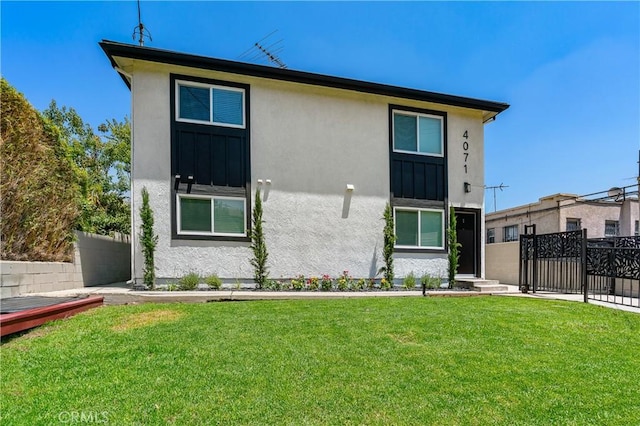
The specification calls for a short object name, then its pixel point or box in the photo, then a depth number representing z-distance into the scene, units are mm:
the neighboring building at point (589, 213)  16297
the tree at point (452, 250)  10539
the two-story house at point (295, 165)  8609
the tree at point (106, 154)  16130
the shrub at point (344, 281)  9367
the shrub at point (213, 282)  8625
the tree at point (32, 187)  6871
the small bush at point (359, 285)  9594
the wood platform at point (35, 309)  4386
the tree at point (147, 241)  8250
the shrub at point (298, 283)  9078
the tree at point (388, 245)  10172
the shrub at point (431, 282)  10141
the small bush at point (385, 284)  9766
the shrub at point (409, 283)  10017
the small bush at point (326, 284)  9297
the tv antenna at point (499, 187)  21056
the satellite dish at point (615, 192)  16500
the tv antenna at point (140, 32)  9938
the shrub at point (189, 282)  8344
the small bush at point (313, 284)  9172
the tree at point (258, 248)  9086
